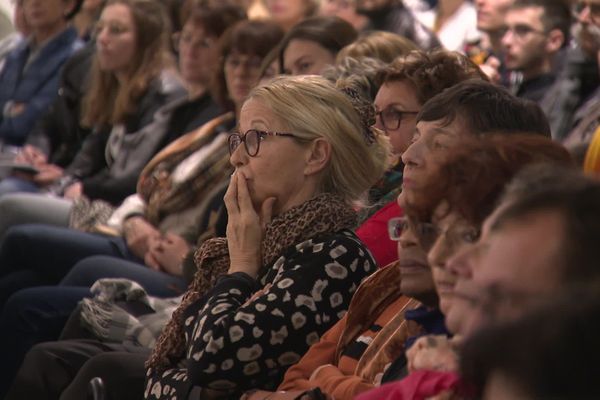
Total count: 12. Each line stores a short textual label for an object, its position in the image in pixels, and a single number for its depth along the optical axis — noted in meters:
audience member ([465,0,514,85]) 10.52
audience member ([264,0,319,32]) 12.98
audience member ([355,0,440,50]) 10.30
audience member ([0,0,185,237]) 10.20
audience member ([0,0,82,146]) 12.88
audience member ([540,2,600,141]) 8.98
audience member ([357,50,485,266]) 6.27
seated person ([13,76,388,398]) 5.12
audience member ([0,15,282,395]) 7.72
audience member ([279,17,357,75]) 8.32
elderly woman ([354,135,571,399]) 3.86
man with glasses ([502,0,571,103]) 9.62
